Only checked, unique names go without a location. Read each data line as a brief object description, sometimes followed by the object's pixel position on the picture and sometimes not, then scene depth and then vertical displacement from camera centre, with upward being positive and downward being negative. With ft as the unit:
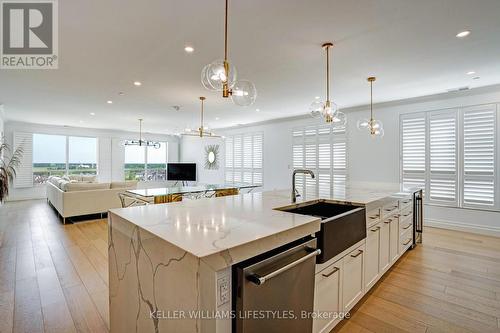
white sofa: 15.99 -2.32
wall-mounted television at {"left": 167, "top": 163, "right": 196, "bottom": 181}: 30.96 -1.04
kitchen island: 3.05 -1.34
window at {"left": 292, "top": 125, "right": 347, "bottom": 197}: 19.24 +1.04
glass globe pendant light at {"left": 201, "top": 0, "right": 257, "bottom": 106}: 6.35 +2.38
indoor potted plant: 11.97 -0.88
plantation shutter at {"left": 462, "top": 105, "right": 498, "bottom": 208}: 13.44 +0.47
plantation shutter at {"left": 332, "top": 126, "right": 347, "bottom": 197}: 19.01 +0.83
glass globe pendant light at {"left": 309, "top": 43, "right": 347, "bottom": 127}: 9.77 +2.31
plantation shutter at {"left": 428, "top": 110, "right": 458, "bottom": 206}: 14.56 +0.45
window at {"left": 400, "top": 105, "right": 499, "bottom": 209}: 13.57 +0.57
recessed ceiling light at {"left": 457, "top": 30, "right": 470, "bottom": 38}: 7.71 +4.27
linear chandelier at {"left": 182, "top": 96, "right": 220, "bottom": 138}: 16.28 +2.27
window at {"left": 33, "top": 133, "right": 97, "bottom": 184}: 26.08 +0.92
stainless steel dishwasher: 3.21 -1.92
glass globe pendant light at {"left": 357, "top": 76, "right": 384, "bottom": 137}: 11.82 +1.99
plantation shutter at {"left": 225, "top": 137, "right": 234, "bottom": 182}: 27.94 +0.36
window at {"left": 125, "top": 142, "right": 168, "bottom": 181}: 31.48 +0.13
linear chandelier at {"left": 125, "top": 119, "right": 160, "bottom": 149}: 24.51 +2.25
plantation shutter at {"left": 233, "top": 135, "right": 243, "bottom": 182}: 26.89 +0.80
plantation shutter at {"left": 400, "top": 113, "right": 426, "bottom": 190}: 15.62 +1.02
